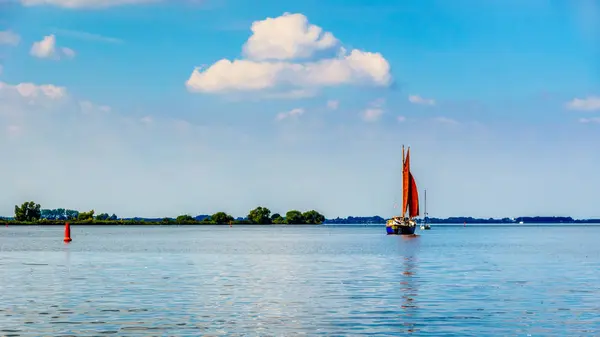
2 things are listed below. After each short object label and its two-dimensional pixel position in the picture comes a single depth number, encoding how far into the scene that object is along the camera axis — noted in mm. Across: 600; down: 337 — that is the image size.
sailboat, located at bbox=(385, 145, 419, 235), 188500
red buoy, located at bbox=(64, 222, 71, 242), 146775
